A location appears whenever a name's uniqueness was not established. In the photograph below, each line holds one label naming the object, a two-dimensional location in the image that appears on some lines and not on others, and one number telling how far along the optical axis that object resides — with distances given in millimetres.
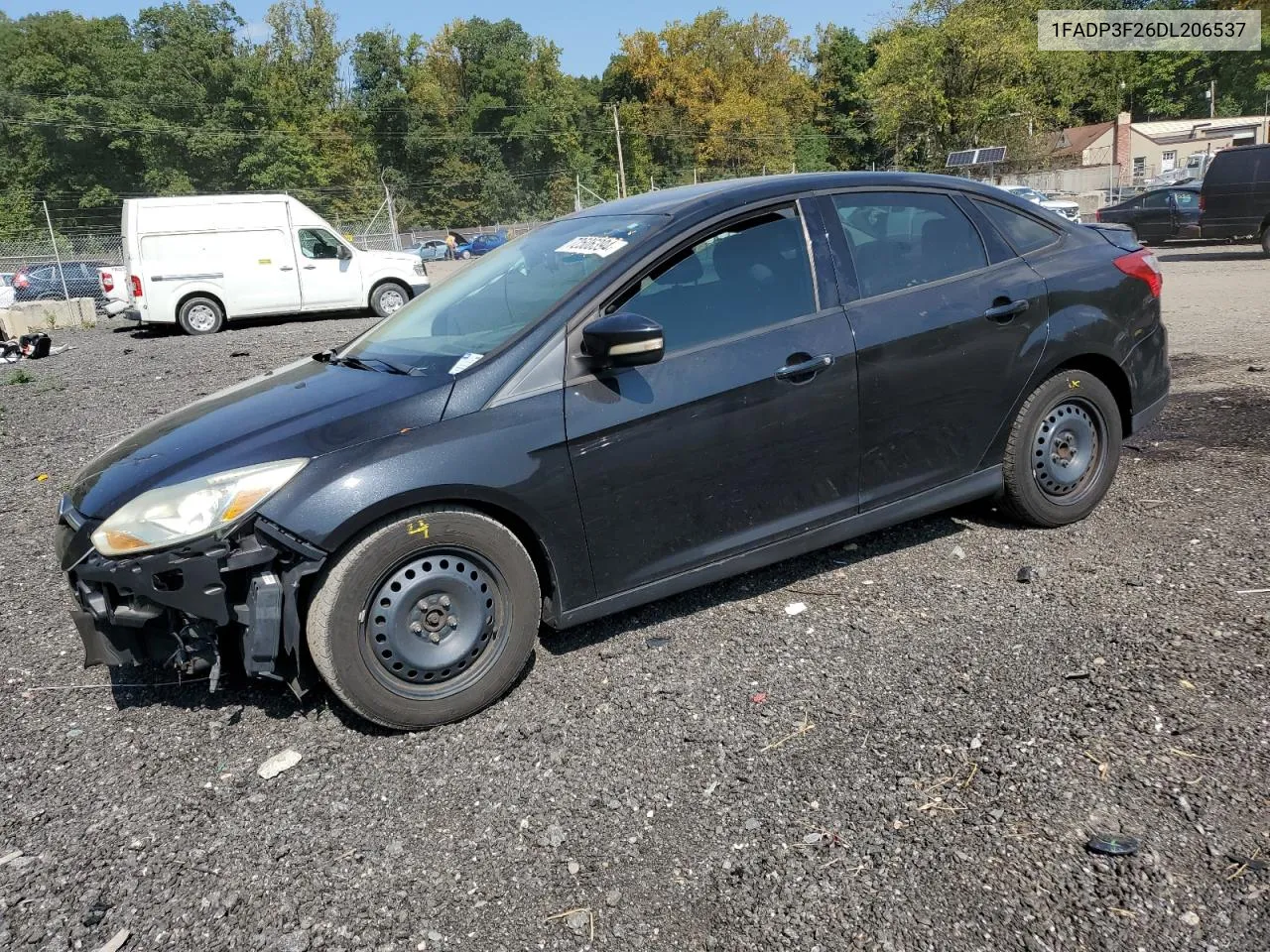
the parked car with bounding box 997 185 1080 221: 28478
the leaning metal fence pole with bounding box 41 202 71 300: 23295
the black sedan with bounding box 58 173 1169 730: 3068
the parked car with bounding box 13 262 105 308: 24719
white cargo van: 16594
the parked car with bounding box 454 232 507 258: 50656
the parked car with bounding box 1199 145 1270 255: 18375
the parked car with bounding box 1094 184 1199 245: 22172
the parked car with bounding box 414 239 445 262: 48334
